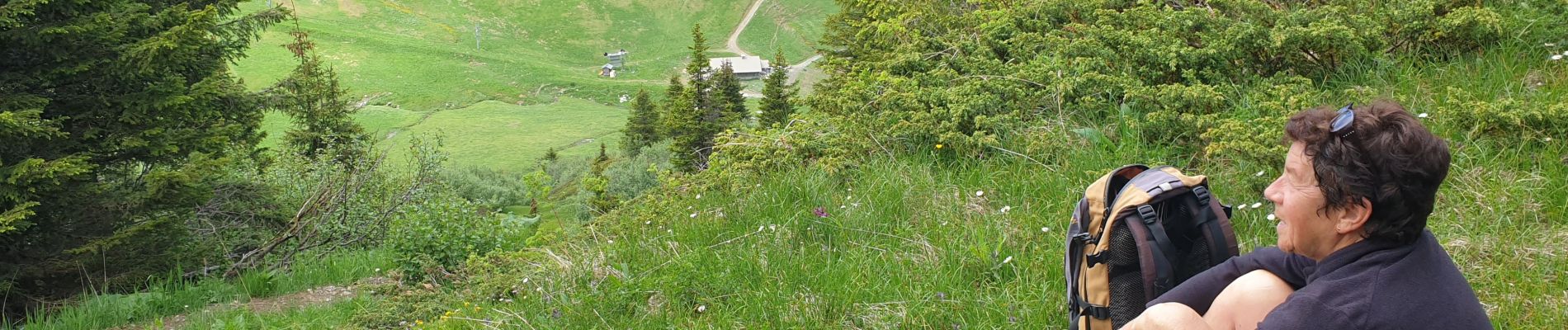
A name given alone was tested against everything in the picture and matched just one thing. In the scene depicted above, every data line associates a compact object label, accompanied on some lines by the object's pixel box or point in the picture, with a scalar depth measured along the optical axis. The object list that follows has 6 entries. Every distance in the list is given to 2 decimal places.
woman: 1.95
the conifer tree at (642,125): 48.59
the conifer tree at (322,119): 24.34
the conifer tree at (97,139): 8.02
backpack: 2.82
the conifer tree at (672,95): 28.17
